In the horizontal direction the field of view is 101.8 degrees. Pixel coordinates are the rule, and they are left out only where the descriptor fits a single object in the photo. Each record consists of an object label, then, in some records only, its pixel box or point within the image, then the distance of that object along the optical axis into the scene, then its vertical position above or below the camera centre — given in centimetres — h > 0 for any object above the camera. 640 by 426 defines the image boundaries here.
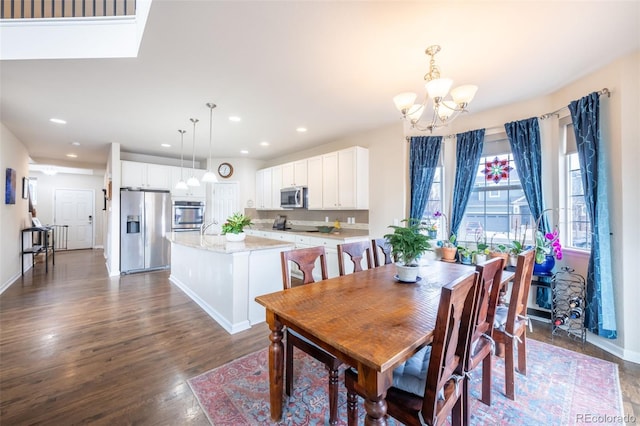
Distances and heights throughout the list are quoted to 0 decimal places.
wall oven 568 -1
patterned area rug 160 -125
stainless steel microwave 503 +33
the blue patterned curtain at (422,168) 365 +65
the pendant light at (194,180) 365 +48
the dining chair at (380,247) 255 -37
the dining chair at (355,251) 220 -33
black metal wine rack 253 -91
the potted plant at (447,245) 333 -42
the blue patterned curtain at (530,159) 293 +62
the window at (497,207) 321 +8
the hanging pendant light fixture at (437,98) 182 +86
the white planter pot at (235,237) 322 -28
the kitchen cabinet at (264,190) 602 +57
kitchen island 279 -73
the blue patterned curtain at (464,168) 339 +60
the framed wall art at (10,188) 416 +45
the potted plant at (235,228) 321 -17
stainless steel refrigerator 511 -30
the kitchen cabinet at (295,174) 508 +82
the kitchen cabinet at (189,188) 578 +68
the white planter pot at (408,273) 184 -42
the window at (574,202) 271 +12
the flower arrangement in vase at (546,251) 266 -39
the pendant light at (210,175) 319 +50
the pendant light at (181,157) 387 +131
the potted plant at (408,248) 183 -24
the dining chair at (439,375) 100 -73
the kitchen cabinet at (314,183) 477 +58
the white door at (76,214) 810 +2
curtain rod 233 +110
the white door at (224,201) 626 +32
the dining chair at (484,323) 125 -64
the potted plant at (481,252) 306 -46
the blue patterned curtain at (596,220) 229 -6
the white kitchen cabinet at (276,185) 571 +64
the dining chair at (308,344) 151 -81
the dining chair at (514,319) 164 -73
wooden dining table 99 -51
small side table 498 -67
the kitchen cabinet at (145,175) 521 +82
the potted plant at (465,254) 323 -51
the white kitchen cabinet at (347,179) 414 +58
